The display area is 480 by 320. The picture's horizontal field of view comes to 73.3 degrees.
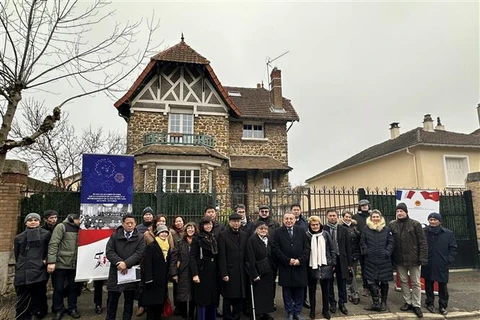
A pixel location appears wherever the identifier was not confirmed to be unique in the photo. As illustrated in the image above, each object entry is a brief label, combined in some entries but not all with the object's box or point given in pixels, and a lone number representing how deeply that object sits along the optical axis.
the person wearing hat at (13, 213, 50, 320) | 5.16
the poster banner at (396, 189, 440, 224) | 7.75
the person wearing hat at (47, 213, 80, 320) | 5.39
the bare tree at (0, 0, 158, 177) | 5.94
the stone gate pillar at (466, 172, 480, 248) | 9.42
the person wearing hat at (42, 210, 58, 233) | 5.69
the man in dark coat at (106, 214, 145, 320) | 4.95
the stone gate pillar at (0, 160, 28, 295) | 6.59
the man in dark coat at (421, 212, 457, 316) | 5.81
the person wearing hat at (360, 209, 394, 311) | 5.72
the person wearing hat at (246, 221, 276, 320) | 5.08
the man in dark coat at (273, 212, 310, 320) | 5.22
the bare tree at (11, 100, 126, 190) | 14.84
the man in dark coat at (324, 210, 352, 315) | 5.78
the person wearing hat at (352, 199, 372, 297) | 6.55
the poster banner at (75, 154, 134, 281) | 5.91
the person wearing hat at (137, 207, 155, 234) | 6.02
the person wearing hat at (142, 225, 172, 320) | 4.89
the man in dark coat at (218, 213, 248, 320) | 4.97
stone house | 15.30
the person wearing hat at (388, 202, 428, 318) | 5.65
